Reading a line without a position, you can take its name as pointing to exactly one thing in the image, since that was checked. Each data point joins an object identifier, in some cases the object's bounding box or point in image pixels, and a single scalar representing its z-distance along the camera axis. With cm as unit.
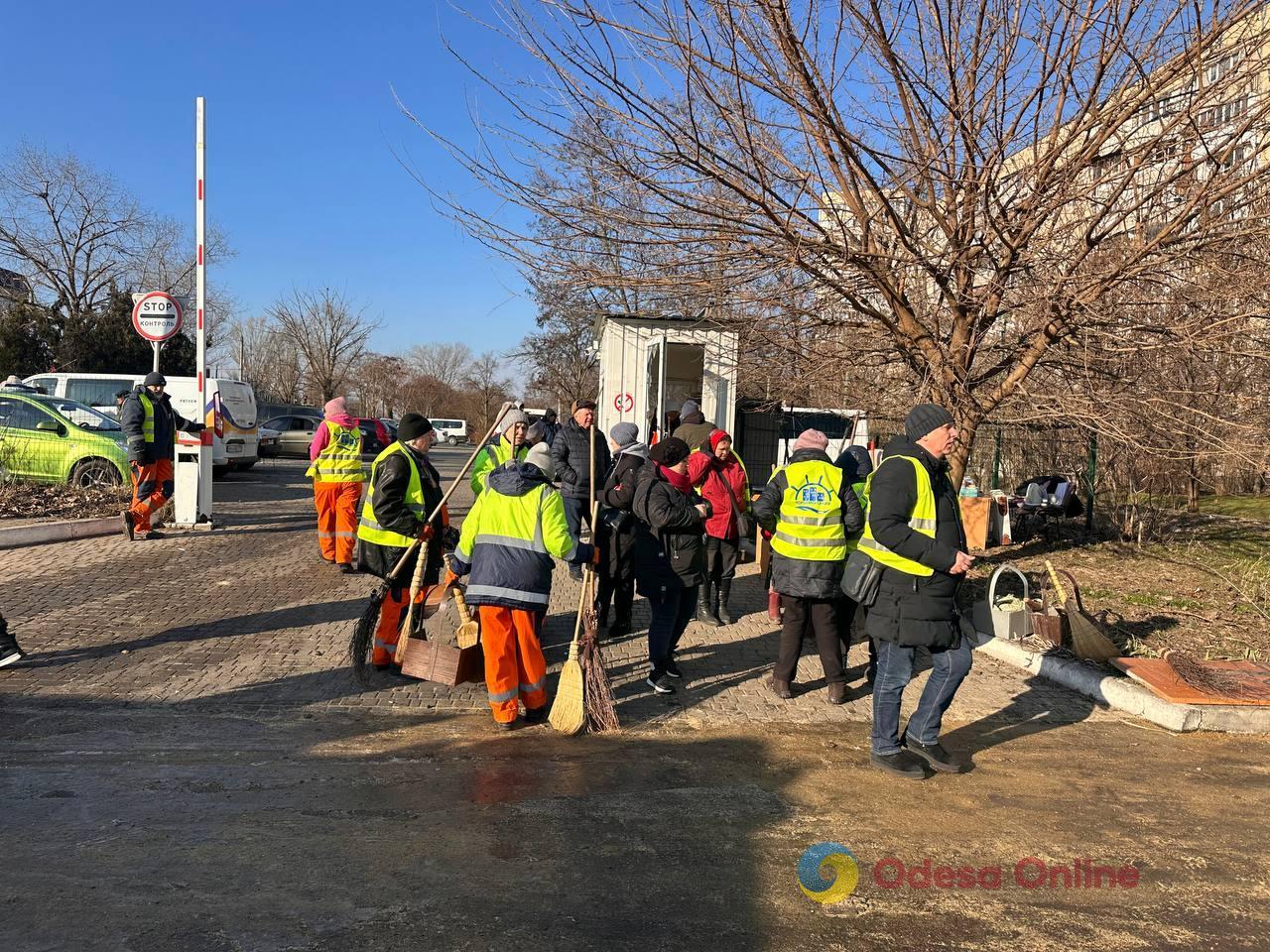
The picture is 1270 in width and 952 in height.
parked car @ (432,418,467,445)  5475
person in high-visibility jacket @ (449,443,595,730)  484
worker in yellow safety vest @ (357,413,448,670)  576
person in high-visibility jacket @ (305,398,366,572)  866
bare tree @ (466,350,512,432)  6544
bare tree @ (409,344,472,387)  7656
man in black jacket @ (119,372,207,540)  971
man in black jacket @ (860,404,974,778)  440
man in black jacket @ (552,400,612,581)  818
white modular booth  1237
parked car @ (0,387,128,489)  1209
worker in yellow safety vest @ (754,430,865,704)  553
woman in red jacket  714
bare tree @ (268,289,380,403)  4750
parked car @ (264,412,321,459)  2697
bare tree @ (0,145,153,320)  3809
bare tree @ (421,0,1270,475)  633
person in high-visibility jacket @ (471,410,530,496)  547
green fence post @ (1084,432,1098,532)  1115
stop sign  1101
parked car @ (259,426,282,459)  2531
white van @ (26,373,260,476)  1781
